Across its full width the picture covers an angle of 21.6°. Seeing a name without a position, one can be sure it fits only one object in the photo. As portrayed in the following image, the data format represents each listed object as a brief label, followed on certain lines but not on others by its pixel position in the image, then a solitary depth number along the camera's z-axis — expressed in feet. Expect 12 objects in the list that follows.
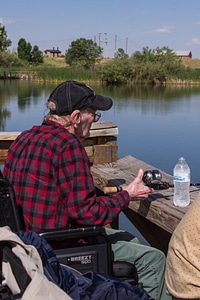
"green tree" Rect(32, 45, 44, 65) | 236.84
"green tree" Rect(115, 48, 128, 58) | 175.61
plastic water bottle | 9.27
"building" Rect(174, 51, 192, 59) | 331.57
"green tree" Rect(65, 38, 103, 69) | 216.82
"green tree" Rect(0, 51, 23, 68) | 183.52
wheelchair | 7.38
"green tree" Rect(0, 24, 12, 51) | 177.18
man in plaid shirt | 7.45
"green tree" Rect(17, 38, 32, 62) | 236.84
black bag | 5.39
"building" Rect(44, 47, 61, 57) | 371.35
